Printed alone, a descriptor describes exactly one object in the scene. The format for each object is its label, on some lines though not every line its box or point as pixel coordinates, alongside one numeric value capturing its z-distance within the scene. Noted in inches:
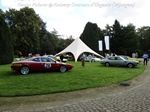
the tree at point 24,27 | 1233.1
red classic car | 344.4
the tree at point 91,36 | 1174.0
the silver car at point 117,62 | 525.0
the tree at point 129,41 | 1506.0
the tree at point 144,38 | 1621.0
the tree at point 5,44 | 558.5
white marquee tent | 834.5
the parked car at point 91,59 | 771.1
